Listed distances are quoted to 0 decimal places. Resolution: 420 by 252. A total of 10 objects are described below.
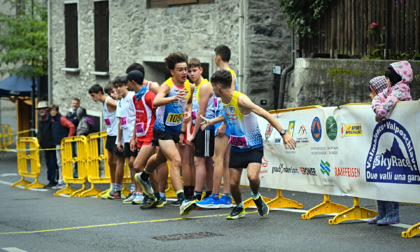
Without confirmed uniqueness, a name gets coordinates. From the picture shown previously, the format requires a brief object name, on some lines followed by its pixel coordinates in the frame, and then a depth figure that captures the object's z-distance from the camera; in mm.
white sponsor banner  9102
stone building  18516
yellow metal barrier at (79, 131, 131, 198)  15578
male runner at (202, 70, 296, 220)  10180
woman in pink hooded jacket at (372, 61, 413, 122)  9211
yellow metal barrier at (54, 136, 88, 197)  16147
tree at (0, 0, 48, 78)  30391
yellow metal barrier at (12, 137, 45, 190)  18391
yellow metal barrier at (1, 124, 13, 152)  32375
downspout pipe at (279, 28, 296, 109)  17578
